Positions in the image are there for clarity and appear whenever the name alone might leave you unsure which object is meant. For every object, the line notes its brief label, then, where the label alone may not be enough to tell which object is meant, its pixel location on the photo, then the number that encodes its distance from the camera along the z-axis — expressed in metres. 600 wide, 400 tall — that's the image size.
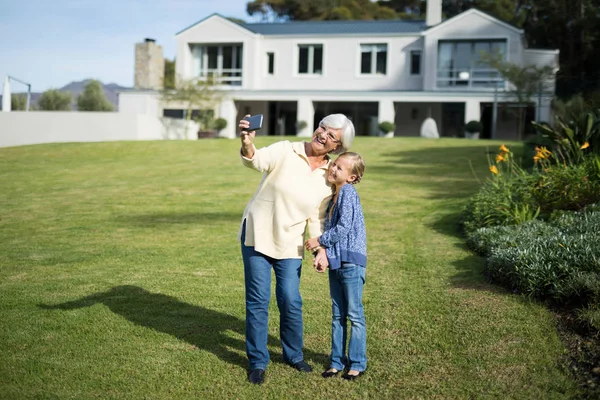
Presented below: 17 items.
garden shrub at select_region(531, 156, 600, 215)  8.60
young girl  4.47
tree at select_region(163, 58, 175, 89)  35.06
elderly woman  4.50
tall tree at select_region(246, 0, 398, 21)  53.62
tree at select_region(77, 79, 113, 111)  45.25
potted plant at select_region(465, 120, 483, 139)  31.00
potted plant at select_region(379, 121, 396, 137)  31.97
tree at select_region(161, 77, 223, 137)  32.44
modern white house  33.38
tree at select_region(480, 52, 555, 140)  26.05
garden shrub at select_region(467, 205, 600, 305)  5.58
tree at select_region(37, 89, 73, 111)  43.72
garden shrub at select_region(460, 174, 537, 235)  8.49
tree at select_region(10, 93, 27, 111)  37.09
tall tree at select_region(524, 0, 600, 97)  40.56
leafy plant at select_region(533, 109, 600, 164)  10.35
